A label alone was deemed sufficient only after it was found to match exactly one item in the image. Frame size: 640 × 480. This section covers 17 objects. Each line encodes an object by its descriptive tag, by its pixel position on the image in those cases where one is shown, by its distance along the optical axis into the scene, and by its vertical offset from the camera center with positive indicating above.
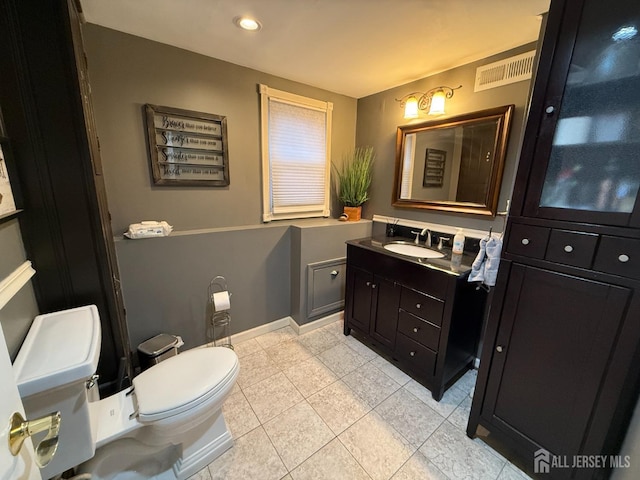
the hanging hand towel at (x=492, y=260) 1.37 -0.37
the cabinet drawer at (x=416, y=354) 1.75 -1.16
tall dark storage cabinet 0.94 -0.22
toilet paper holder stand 2.10 -1.14
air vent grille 1.62 +0.76
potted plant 2.59 +0.04
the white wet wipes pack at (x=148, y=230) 1.71 -0.34
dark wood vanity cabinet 1.65 -0.89
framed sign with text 1.81 +0.24
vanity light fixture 2.02 +0.70
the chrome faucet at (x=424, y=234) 2.19 -0.41
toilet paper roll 1.96 -0.90
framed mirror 1.82 +0.20
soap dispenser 1.90 -0.39
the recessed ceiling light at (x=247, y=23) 1.47 +0.90
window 2.26 +0.27
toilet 0.86 -0.97
